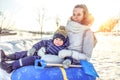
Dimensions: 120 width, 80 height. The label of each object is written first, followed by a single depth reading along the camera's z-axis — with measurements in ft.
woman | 6.66
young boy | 6.47
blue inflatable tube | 6.24
